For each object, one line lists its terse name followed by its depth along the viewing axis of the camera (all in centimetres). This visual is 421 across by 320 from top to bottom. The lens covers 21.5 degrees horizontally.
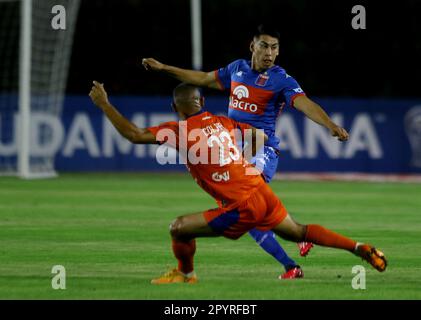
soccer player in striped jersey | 1026
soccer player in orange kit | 921
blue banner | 2611
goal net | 2367
